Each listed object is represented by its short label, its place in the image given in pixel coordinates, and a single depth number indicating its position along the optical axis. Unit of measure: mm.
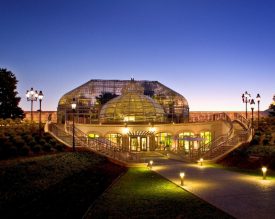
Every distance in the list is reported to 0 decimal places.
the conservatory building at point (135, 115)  45188
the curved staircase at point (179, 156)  28873
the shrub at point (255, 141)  30266
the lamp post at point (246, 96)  39281
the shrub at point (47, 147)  24992
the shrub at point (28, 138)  24922
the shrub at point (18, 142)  21869
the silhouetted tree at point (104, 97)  56069
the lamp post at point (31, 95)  31144
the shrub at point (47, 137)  28466
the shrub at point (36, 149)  23234
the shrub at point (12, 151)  19495
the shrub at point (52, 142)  27625
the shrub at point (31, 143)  23911
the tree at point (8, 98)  42562
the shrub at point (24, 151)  20741
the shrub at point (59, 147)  26875
